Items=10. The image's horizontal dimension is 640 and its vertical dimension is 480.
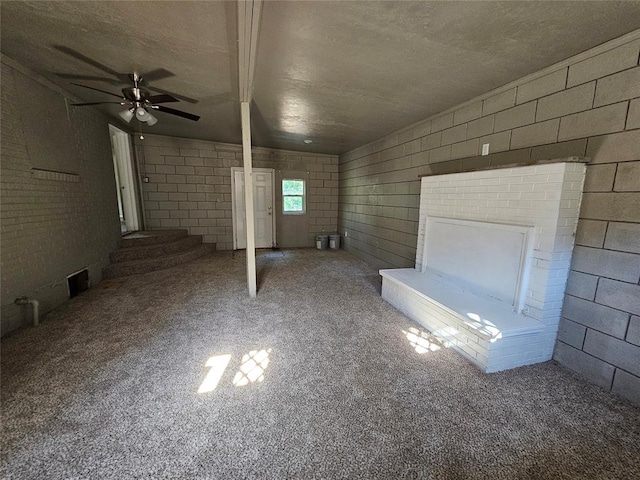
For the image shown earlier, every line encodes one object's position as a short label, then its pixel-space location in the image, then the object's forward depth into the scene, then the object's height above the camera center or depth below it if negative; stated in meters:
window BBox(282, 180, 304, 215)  6.64 +0.04
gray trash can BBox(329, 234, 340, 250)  6.74 -1.13
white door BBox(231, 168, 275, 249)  6.18 -0.23
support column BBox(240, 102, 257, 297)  3.13 -0.02
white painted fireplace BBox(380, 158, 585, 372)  1.97 -0.59
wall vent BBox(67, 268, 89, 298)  3.28 -1.17
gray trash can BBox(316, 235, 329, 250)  6.66 -1.14
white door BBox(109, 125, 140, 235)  5.07 +0.34
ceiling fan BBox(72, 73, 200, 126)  2.63 +1.04
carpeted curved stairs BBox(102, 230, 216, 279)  4.23 -1.05
